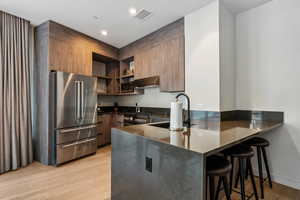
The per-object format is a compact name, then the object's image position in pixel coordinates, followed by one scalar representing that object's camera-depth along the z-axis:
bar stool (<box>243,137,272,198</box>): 2.08
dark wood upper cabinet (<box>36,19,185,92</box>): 3.14
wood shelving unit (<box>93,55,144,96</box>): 4.57
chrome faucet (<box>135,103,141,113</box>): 4.48
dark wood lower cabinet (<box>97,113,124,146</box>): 4.13
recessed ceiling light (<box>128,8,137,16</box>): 2.77
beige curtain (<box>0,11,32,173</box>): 2.81
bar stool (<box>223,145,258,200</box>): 1.64
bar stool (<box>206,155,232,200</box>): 1.26
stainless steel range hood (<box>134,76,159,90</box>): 3.57
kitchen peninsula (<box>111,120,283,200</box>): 1.08
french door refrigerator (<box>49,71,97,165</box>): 3.05
